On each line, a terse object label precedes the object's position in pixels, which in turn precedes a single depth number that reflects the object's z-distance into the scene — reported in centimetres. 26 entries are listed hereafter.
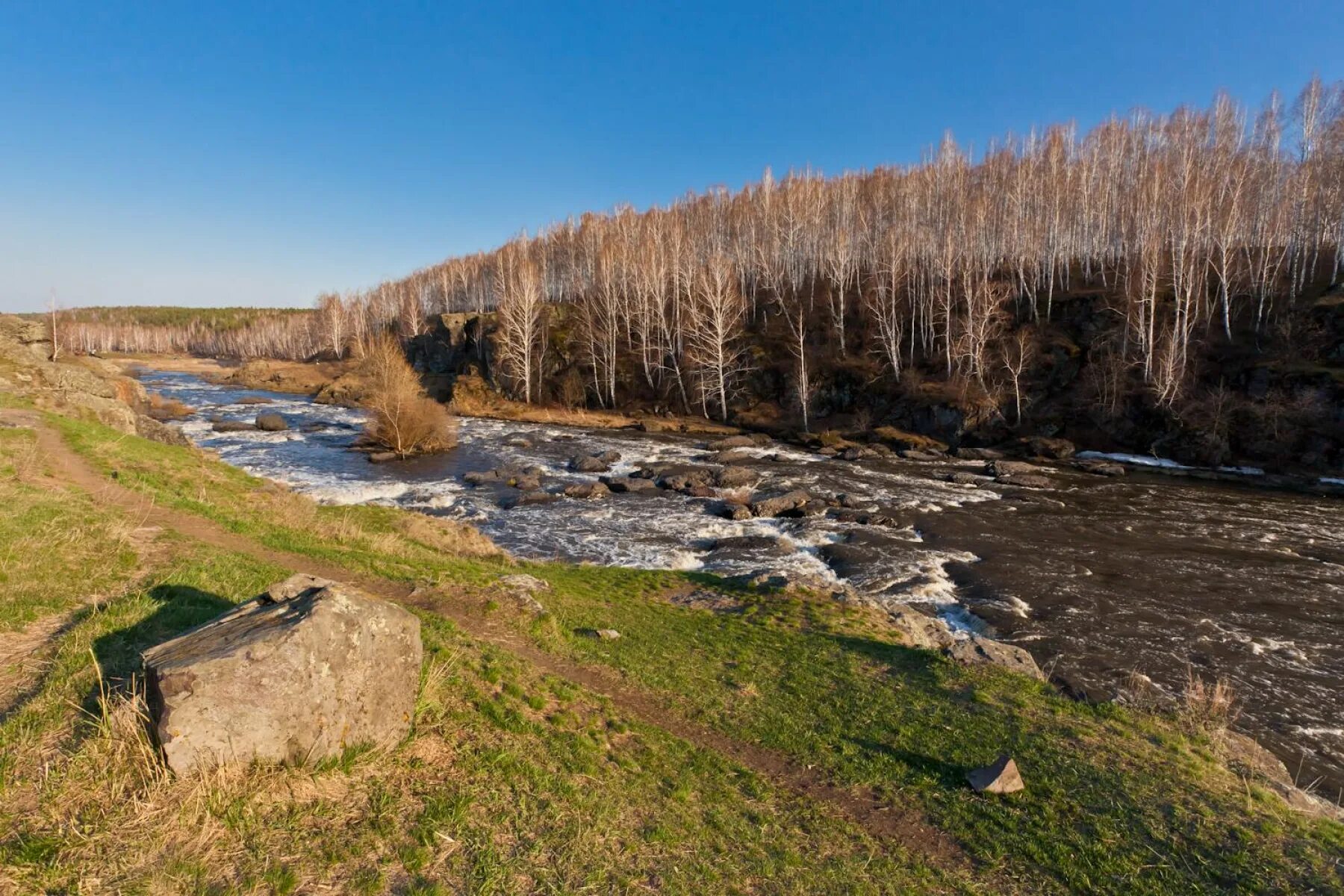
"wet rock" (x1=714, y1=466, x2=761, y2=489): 3288
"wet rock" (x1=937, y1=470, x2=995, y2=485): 3472
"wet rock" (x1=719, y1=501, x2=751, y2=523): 2694
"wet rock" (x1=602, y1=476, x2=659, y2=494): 3177
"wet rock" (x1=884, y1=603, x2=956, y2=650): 1505
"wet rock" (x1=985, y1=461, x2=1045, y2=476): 3628
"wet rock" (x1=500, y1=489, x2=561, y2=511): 2867
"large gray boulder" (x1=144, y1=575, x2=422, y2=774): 541
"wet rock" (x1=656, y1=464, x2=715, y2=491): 3216
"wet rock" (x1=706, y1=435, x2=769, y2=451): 4567
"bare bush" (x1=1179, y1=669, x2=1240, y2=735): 1058
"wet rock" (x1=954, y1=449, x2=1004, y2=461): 4172
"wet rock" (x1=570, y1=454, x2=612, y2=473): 3681
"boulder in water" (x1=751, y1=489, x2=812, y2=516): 2784
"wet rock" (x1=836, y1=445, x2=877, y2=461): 4250
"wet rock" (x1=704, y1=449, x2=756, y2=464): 4100
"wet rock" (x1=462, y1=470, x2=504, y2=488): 3312
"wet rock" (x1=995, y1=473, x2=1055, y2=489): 3388
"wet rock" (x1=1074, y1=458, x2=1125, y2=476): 3669
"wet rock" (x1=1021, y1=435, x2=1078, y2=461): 4131
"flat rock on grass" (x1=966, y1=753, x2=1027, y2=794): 787
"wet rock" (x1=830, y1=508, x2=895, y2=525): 2641
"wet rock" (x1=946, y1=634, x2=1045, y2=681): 1267
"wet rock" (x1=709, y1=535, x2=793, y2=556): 2291
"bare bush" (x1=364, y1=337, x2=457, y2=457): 3969
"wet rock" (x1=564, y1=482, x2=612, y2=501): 3037
